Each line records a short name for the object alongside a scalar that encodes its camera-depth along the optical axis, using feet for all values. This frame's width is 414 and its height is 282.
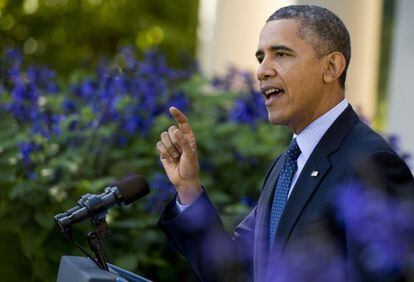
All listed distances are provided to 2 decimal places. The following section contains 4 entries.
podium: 18.34
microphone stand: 20.61
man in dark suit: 20.24
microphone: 20.66
